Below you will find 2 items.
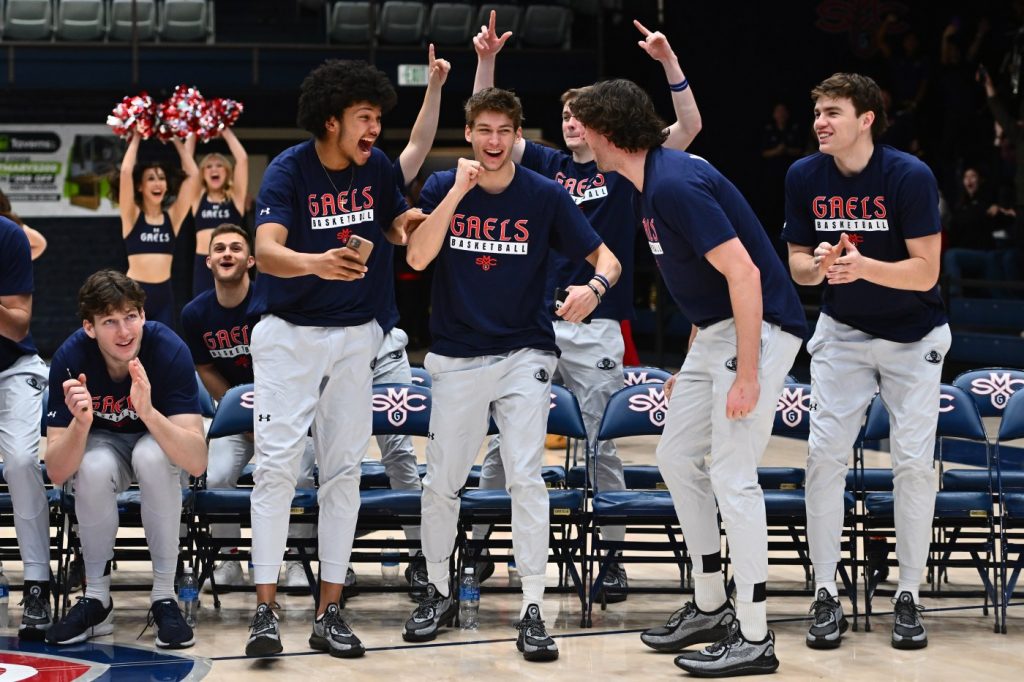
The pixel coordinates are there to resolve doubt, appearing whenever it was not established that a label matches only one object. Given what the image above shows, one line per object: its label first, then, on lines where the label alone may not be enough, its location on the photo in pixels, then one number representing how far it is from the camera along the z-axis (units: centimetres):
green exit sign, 1633
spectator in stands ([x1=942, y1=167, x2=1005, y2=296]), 1291
